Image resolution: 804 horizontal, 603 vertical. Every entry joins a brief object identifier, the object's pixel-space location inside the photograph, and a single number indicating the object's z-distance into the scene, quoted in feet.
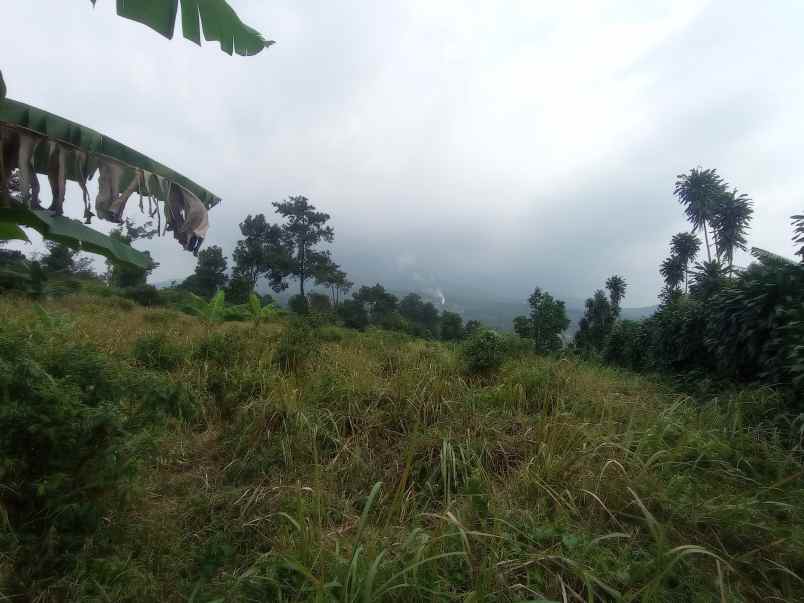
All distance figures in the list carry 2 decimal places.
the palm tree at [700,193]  78.12
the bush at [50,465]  5.46
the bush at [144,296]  45.62
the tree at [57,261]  57.52
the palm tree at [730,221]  74.69
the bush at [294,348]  15.07
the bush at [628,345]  26.43
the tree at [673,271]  83.10
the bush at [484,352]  14.53
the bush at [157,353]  13.85
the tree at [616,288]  105.40
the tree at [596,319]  76.74
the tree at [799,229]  14.62
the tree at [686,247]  84.28
